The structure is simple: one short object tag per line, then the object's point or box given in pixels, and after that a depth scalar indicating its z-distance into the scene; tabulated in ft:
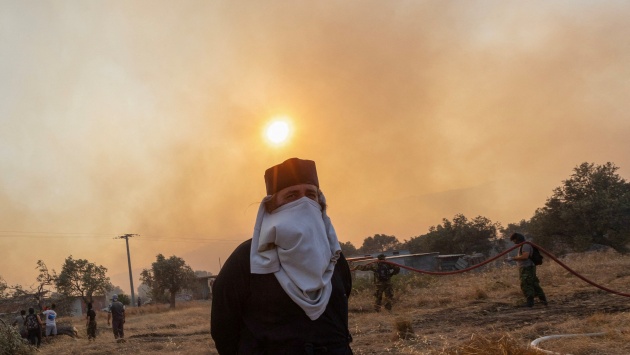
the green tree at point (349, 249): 308.93
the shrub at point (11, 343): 43.98
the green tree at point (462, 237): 187.93
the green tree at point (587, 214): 126.21
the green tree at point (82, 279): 214.07
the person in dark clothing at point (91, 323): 58.23
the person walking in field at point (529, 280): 37.58
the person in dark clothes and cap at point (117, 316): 56.29
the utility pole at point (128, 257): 202.84
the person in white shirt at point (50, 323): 60.44
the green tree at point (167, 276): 222.07
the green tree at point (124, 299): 224.04
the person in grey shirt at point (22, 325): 55.88
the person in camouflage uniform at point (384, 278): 48.52
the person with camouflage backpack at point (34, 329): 54.44
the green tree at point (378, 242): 360.11
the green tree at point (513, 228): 200.27
